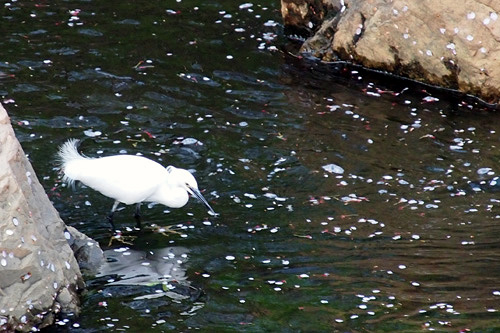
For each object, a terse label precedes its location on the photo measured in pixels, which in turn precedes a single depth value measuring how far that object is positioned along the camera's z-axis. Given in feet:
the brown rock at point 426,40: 97.09
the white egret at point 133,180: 69.21
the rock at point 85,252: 64.23
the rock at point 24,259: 54.75
